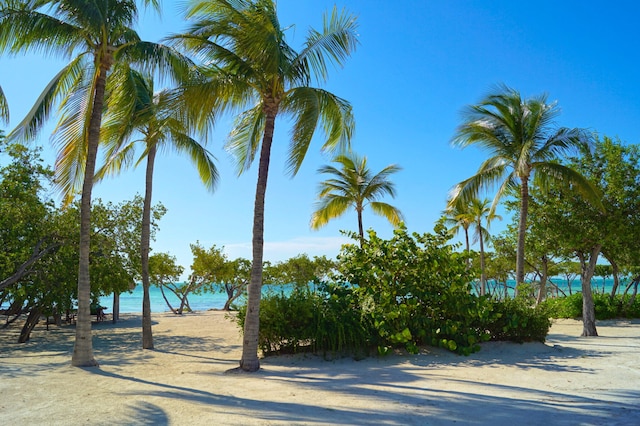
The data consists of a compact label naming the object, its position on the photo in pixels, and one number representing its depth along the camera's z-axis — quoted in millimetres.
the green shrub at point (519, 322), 10562
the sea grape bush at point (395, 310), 9859
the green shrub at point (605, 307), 20500
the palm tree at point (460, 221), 30798
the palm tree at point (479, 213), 30766
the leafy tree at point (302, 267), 34500
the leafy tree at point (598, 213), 13797
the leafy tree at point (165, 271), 30141
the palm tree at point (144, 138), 10859
